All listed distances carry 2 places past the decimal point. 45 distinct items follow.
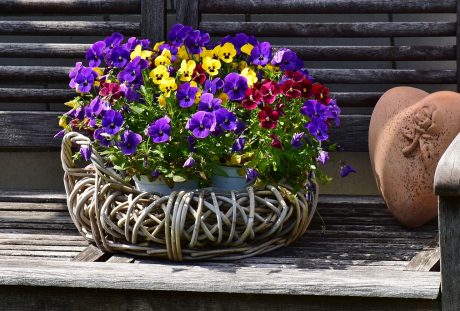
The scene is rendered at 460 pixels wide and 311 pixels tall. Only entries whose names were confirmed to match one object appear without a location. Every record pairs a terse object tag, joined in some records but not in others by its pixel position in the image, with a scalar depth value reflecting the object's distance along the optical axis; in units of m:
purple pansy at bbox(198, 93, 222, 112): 5.65
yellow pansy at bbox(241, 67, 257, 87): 5.90
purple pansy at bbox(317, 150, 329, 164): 5.81
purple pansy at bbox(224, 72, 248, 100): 5.76
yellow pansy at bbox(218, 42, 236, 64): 6.11
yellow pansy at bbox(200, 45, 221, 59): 6.11
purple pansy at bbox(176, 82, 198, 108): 5.66
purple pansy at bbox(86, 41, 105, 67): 6.11
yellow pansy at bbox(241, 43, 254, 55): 6.17
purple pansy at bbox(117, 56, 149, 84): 5.78
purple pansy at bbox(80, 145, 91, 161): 5.62
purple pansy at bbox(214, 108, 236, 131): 5.59
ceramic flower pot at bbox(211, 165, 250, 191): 5.84
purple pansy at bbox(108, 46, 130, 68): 5.97
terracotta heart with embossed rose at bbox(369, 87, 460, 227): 6.28
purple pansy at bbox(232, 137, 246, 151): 5.64
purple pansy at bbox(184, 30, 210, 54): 6.08
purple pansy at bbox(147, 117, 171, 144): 5.56
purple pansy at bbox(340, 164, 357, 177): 6.10
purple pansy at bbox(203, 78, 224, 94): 5.79
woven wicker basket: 5.57
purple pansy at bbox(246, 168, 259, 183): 5.68
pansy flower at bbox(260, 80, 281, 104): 5.73
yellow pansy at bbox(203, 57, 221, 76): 5.96
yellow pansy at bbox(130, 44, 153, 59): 6.00
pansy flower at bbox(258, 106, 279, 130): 5.66
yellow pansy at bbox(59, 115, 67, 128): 6.24
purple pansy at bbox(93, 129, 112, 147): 5.81
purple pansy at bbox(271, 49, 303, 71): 6.07
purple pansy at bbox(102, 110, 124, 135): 5.63
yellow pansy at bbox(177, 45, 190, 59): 6.15
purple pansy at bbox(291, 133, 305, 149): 5.71
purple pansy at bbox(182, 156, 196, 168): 5.54
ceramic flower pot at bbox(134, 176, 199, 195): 5.84
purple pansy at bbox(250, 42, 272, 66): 6.06
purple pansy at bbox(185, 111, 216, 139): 5.53
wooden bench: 5.09
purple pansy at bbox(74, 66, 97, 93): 5.95
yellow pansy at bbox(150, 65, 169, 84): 5.82
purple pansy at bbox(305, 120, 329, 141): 5.75
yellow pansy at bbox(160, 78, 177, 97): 5.74
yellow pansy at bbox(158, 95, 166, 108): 5.79
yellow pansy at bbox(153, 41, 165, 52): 6.23
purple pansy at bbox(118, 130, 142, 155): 5.59
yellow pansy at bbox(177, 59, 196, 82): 5.89
